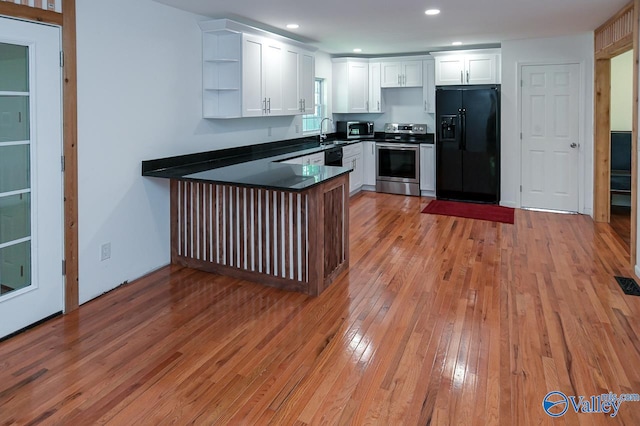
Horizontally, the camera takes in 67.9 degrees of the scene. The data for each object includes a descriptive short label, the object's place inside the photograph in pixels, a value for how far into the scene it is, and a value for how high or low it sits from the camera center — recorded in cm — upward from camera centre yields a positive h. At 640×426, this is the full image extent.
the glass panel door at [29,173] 292 +8
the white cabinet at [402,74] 766 +181
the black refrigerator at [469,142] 686 +64
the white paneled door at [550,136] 642 +68
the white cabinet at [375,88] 792 +161
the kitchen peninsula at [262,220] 369 -29
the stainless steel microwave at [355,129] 800 +95
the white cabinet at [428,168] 749 +27
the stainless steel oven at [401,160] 764 +40
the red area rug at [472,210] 631 -35
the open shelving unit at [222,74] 472 +112
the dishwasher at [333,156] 654 +41
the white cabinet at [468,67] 687 +174
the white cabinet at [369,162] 793 +38
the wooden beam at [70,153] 322 +23
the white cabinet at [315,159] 595 +34
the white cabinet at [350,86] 788 +165
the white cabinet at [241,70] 472 +121
